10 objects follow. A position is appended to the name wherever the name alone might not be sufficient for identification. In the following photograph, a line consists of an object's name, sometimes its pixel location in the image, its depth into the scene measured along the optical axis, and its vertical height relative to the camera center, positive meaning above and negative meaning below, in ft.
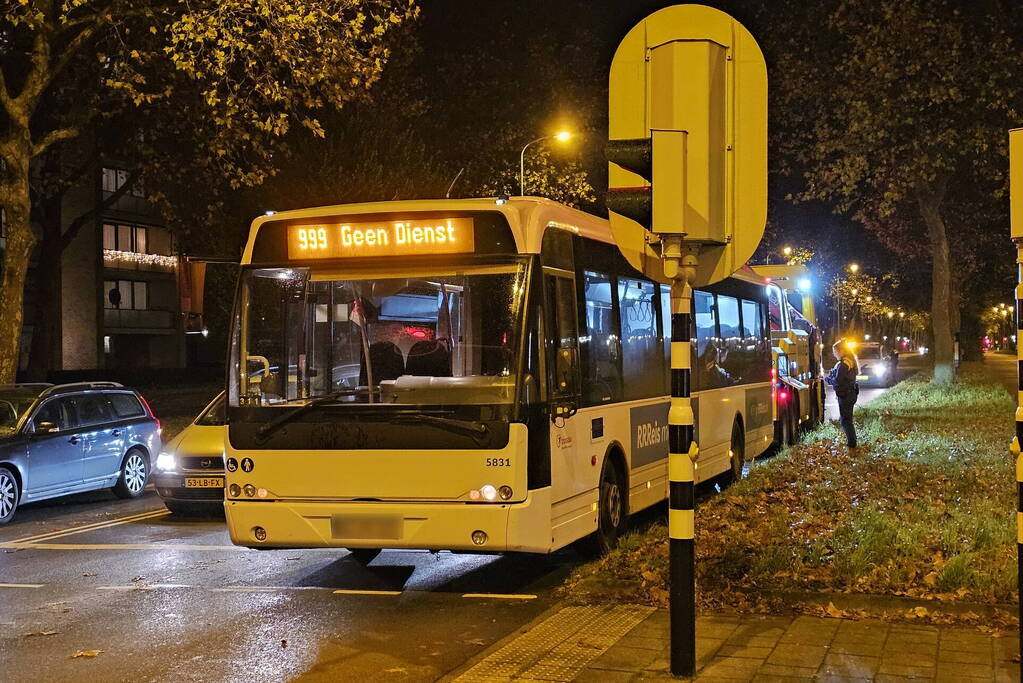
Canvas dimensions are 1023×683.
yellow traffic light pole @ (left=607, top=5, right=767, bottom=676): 19.75 +3.39
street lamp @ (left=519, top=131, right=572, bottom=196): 99.66 +20.08
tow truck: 68.08 +0.33
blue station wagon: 45.75 -3.06
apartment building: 180.75 +13.75
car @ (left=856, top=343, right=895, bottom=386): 158.81 -1.65
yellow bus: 27.32 -0.44
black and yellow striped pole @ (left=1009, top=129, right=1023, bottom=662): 17.65 +2.06
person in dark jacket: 59.11 -1.45
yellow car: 42.75 -3.85
